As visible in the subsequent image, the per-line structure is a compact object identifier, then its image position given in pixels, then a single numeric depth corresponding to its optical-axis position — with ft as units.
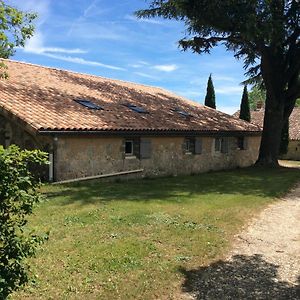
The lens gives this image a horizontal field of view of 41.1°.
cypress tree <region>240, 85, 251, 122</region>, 146.72
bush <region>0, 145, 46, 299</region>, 13.10
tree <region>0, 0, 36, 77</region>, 31.16
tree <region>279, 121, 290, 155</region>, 131.23
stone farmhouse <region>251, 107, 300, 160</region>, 134.65
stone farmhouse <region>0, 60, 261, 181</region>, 52.08
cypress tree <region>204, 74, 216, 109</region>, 146.51
